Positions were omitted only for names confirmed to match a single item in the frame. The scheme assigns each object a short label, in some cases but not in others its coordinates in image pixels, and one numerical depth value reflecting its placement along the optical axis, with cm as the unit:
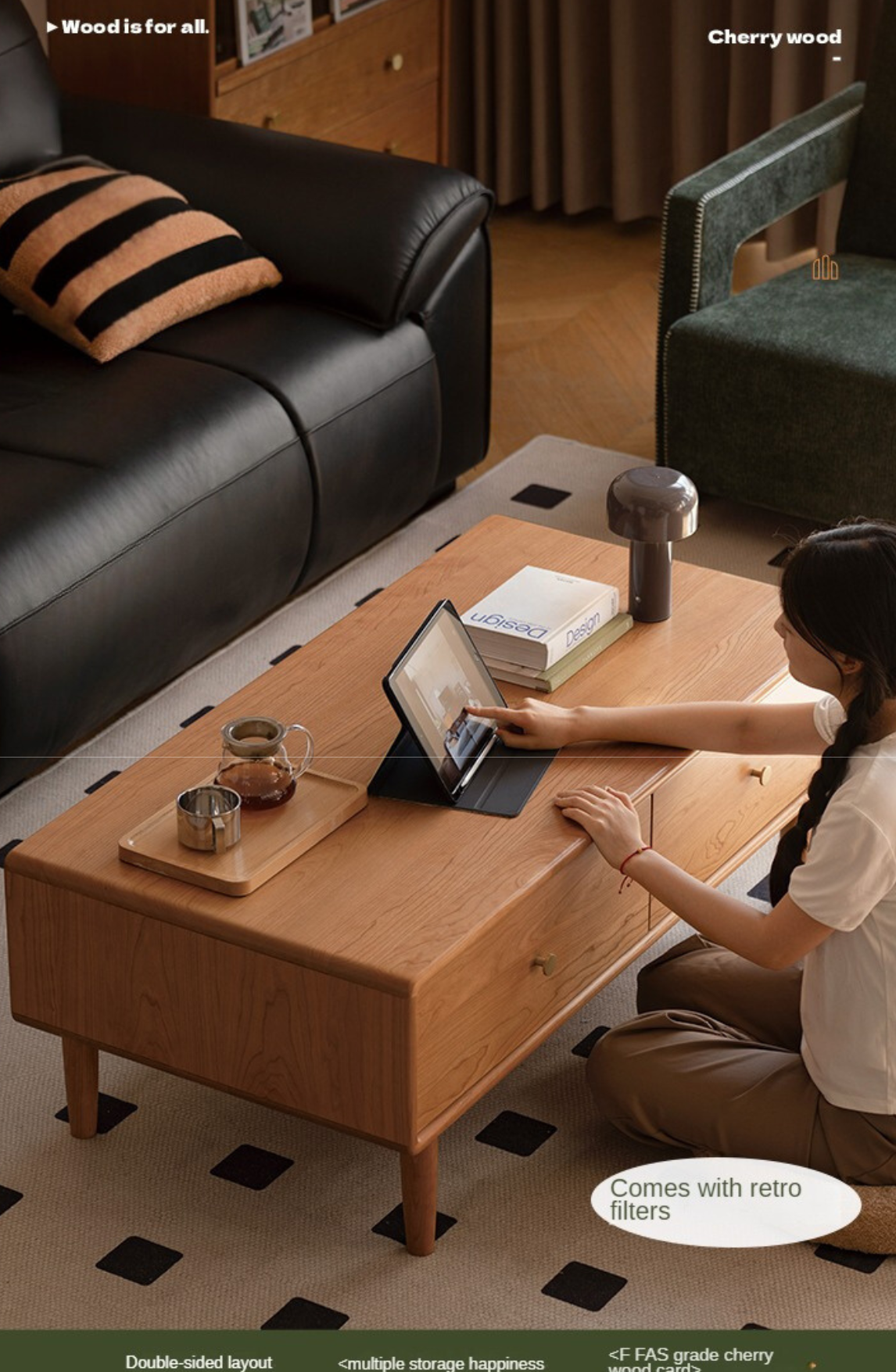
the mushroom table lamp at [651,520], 439
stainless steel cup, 393
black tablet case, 409
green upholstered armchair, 546
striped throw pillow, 531
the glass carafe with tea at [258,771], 403
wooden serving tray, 391
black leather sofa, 486
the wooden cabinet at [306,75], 636
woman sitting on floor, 382
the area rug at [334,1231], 394
